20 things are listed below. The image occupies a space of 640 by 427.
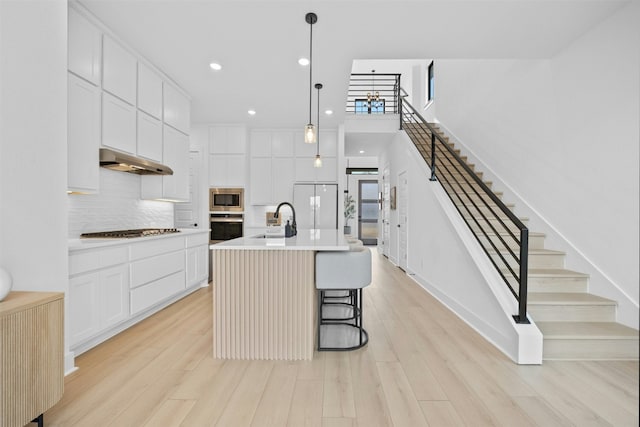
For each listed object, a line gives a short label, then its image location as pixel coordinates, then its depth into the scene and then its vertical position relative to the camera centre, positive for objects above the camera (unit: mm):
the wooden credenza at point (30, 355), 1448 -707
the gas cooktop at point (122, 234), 2994 -234
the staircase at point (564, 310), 2479 -816
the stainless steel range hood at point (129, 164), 2977 +486
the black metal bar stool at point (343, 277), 2562 -521
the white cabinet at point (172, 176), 4047 +485
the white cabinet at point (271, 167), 6250 +884
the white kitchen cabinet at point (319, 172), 6234 +793
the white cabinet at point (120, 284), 2428 -680
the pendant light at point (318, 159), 4098 +687
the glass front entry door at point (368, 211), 11188 +65
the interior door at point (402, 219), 5862 -111
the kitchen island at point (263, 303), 2449 -707
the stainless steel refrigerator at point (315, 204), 6195 +165
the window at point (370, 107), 8211 +3046
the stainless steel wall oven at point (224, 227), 5805 -282
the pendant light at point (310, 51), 2761 +1615
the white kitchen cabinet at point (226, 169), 5973 +802
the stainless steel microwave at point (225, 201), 5863 +196
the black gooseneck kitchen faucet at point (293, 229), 3259 -177
